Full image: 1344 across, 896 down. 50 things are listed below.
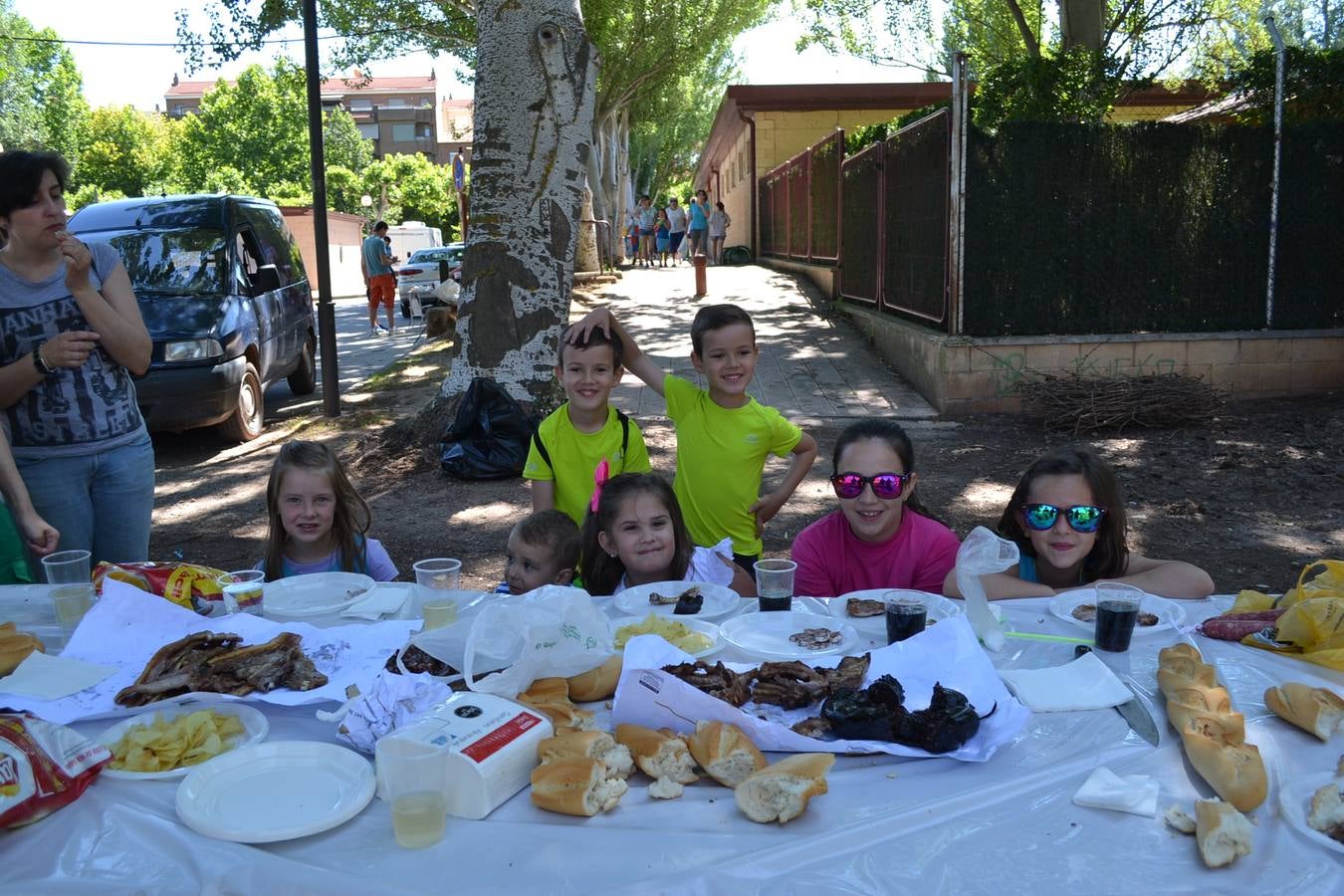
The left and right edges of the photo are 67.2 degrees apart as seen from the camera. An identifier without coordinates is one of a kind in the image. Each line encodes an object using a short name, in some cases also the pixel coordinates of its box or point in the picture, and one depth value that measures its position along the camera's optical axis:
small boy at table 3.40
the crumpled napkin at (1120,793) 1.65
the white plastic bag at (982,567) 2.30
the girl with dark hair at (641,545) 3.20
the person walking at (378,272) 19.53
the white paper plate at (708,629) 2.44
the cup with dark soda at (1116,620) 2.28
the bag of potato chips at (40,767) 1.65
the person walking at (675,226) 29.78
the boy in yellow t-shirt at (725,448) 4.05
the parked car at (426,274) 22.97
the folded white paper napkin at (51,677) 2.18
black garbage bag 7.74
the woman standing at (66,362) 3.51
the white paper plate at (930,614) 2.54
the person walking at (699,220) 26.91
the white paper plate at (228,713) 1.95
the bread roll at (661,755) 1.77
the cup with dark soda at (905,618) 2.35
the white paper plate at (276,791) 1.64
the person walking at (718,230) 26.49
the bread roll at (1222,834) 1.51
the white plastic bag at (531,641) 2.06
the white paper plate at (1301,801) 1.56
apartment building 110.88
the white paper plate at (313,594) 2.80
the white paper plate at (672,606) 2.77
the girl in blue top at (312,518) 3.46
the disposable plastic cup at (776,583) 2.65
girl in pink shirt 3.11
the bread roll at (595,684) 2.13
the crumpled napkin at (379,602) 2.82
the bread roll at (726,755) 1.75
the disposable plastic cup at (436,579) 2.85
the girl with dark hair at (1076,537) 2.82
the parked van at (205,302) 8.91
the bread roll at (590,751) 1.78
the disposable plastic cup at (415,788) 1.59
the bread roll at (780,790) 1.64
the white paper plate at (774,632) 2.38
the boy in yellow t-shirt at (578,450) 4.03
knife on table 1.90
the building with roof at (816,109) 22.03
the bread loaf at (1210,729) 1.65
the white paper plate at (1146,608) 2.47
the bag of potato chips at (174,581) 2.77
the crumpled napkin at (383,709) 1.89
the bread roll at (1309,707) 1.87
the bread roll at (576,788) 1.67
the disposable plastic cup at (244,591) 2.83
